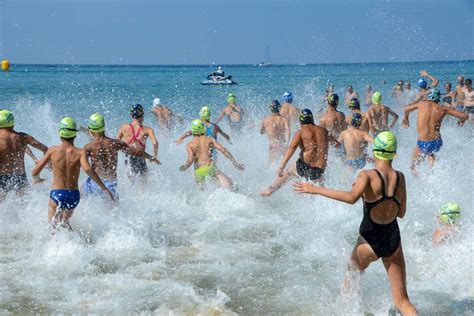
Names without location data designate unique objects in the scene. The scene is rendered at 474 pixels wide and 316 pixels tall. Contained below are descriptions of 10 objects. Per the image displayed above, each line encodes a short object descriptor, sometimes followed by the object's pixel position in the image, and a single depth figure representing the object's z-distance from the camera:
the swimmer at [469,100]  18.44
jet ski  53.12
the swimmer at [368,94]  22.39
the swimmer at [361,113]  11.39
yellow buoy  30.87
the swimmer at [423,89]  17.38
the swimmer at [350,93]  20.19
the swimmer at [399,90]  23.81
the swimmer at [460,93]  18.97
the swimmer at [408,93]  23.38
